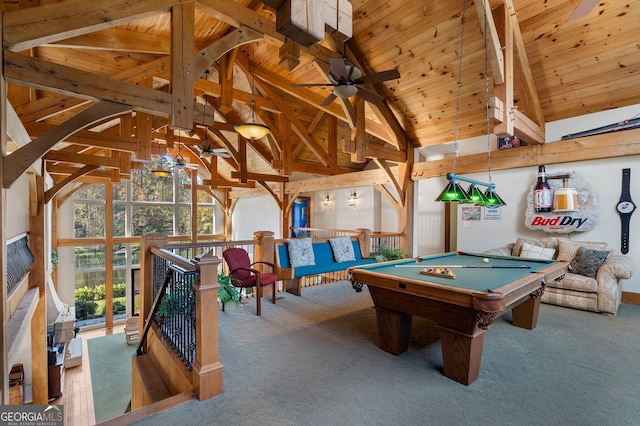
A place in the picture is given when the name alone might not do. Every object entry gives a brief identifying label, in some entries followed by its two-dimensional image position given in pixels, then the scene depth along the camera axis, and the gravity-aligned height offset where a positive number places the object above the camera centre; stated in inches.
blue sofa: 189.6 -36.8
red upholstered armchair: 162.2 -35.1
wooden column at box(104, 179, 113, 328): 358.9 -51.8
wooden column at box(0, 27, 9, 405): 92.8 -14.8
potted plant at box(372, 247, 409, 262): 229.9 -33.7
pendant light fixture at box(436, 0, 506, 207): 125.6 +7.3
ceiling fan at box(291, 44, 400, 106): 126.8 +59.6
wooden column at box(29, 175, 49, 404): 188.5 -51.1
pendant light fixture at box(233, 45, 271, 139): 190.1 +52.6
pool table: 86.5 -26.5
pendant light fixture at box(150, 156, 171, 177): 263.1 +38.4
